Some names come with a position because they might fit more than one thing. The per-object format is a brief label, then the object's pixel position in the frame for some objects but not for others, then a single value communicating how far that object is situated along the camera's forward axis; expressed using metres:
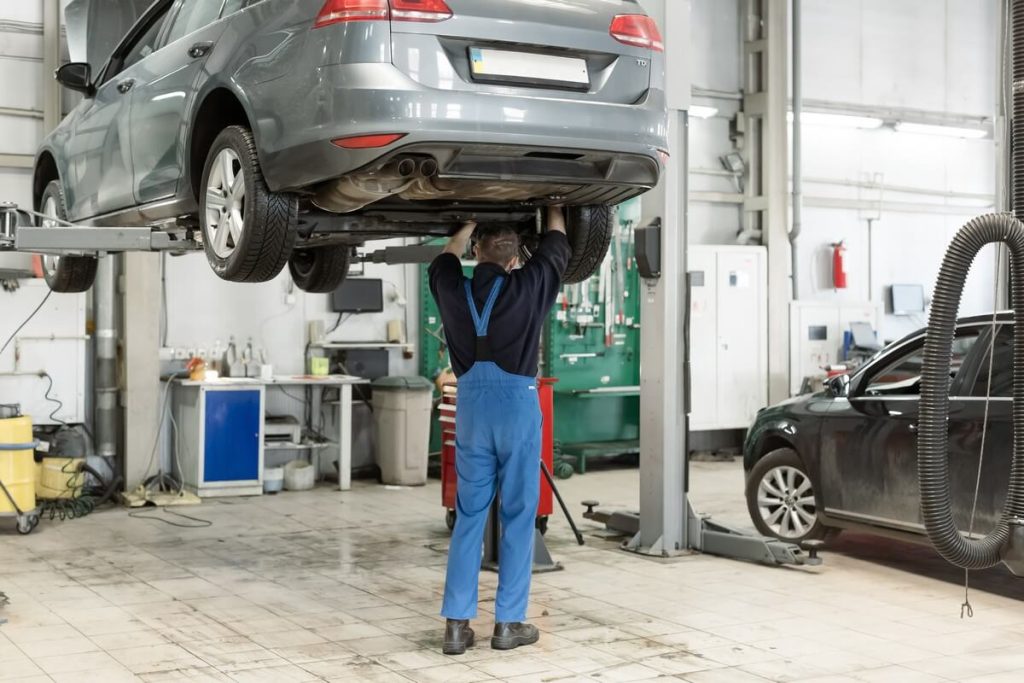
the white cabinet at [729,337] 11.88
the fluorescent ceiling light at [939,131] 13.52
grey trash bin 10.16
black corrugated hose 3.83
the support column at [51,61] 9.30
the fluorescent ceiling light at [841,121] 12.82
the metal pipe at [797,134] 12.15
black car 5.88
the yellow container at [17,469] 7.82
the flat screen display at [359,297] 10.52
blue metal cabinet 9.45
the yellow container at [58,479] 8.76
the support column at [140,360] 9.41
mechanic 4.90
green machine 11.44
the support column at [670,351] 7.07
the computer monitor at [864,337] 12.19
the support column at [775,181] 12.22
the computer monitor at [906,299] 13.31
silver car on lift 3.66
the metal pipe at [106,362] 9.41
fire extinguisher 12.75
